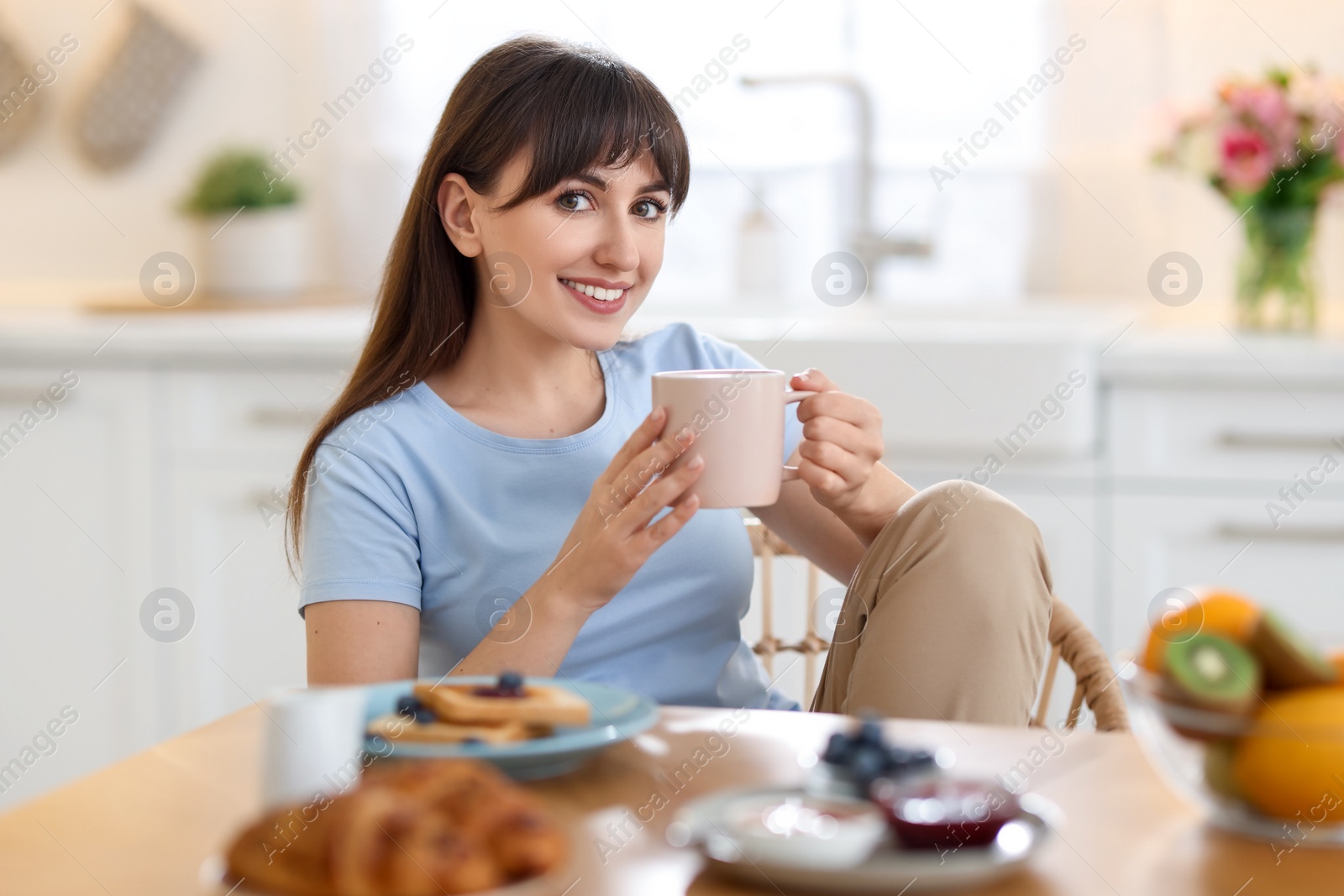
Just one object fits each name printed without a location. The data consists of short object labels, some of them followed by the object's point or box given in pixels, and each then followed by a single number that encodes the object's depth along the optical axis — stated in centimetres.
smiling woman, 239
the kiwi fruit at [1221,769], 187
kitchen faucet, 502
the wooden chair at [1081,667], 243
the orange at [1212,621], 188
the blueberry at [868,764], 189
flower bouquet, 435
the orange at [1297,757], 184
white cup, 188
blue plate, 196
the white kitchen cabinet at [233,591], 443
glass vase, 448
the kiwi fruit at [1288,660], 186
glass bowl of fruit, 185
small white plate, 180
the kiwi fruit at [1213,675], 186
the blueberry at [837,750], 191
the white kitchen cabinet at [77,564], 450
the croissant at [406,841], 176
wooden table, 183
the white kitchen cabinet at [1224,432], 379
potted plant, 543
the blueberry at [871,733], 190
